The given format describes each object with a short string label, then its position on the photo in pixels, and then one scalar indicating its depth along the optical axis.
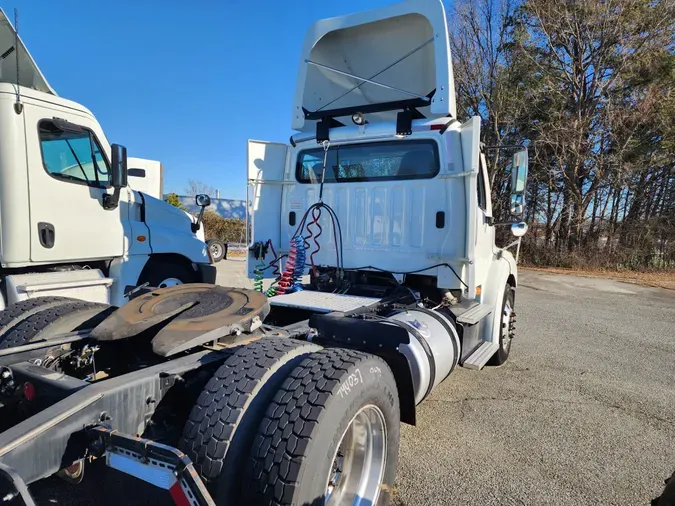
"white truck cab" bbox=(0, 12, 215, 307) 4.21
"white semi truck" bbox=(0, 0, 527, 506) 1.65
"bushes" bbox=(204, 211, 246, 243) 20.80
